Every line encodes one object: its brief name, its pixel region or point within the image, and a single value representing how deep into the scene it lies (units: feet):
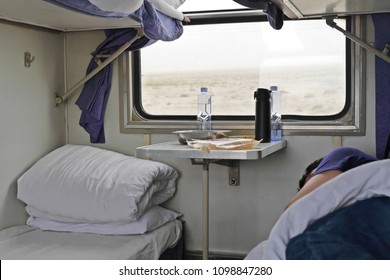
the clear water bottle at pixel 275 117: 9.36
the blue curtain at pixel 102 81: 8.61
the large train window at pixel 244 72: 9.31
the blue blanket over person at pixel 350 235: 3.70
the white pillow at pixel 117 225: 8.66
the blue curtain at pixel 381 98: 8.75
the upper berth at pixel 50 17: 7.68
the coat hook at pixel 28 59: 9.54
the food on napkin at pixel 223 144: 7.56
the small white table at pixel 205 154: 7.32
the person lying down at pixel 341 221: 3.76
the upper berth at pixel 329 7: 7.59
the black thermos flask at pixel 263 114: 8.84
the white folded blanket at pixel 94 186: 8.61
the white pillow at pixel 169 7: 7.69
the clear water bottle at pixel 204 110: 9.73
